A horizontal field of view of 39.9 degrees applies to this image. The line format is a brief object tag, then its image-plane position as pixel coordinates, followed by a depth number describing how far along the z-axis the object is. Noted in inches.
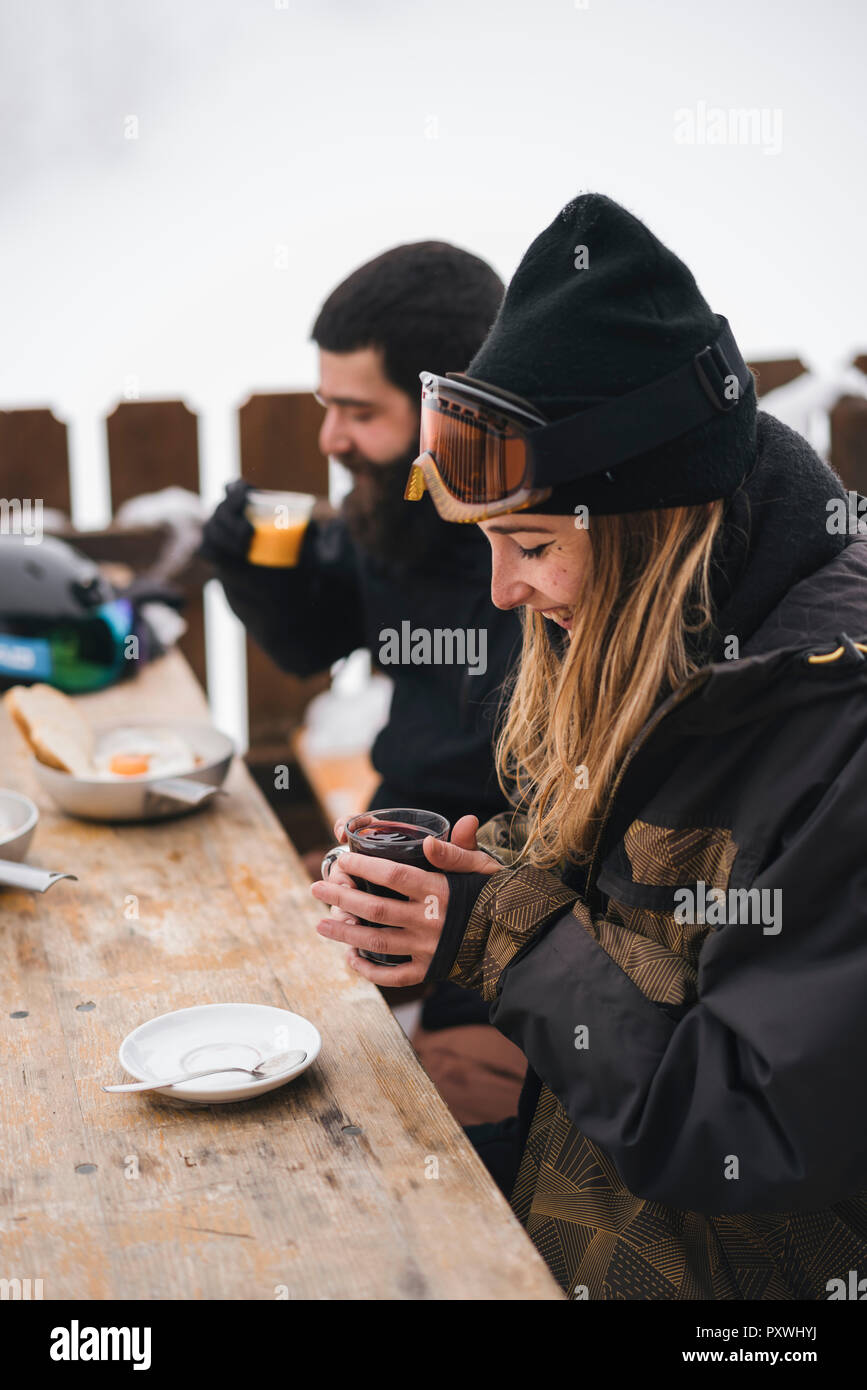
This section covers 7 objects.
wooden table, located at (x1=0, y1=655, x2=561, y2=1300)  41.0
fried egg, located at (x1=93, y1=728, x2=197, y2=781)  82.9
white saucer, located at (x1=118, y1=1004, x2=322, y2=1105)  49.6
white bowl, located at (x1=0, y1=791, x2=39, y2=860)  69.7
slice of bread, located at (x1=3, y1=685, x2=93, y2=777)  80.2
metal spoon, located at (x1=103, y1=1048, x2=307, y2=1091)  49.1
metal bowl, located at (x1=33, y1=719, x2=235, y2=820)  77.7
